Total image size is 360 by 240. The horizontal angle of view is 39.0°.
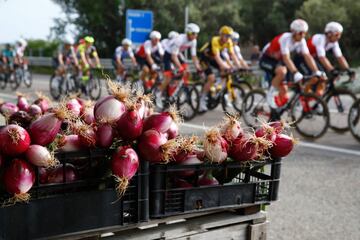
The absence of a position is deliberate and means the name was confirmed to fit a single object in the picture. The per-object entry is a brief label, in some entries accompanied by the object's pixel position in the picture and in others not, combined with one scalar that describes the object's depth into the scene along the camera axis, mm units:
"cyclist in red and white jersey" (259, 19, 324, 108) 8906
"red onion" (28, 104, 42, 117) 2754
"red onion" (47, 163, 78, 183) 2010
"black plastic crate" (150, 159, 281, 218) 2176
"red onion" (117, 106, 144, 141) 2064
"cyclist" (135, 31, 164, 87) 14016
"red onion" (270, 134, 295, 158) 2396
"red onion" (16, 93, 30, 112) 3356
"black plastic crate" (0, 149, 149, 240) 1929
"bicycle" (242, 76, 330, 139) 8391
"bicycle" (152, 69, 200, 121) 11281
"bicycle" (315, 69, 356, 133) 8766
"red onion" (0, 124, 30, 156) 1846
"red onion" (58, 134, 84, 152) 2021
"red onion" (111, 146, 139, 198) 1973
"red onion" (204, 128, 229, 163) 2189
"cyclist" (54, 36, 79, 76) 15488
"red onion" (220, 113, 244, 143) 2314
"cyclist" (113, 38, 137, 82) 16734
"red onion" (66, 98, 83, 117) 2560
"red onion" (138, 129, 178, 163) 2061
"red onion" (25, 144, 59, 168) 1873
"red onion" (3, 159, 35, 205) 1829
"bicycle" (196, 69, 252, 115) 11508
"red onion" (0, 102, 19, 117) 3051
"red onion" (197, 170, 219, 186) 2334
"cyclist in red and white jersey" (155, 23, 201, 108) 12114
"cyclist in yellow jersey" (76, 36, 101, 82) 15451
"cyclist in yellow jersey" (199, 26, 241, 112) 11508
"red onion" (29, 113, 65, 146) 1953
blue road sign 20203
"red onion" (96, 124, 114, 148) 2053
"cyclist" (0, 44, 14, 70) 20875
